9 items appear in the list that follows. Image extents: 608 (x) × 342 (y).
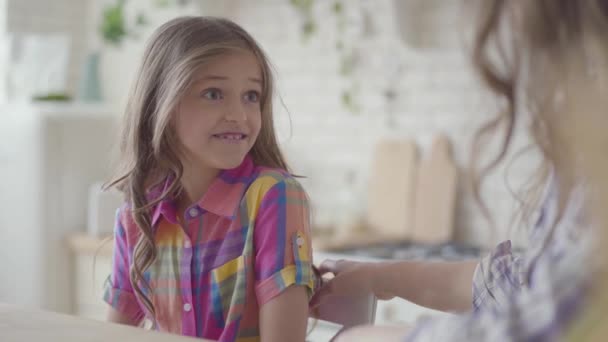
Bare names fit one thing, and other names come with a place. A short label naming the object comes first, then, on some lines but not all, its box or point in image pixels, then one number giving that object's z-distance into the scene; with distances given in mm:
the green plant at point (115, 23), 3717
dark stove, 2720
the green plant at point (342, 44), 3236
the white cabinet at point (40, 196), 3225
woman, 568
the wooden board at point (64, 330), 922
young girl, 1250
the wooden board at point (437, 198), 3045
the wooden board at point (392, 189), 3123
